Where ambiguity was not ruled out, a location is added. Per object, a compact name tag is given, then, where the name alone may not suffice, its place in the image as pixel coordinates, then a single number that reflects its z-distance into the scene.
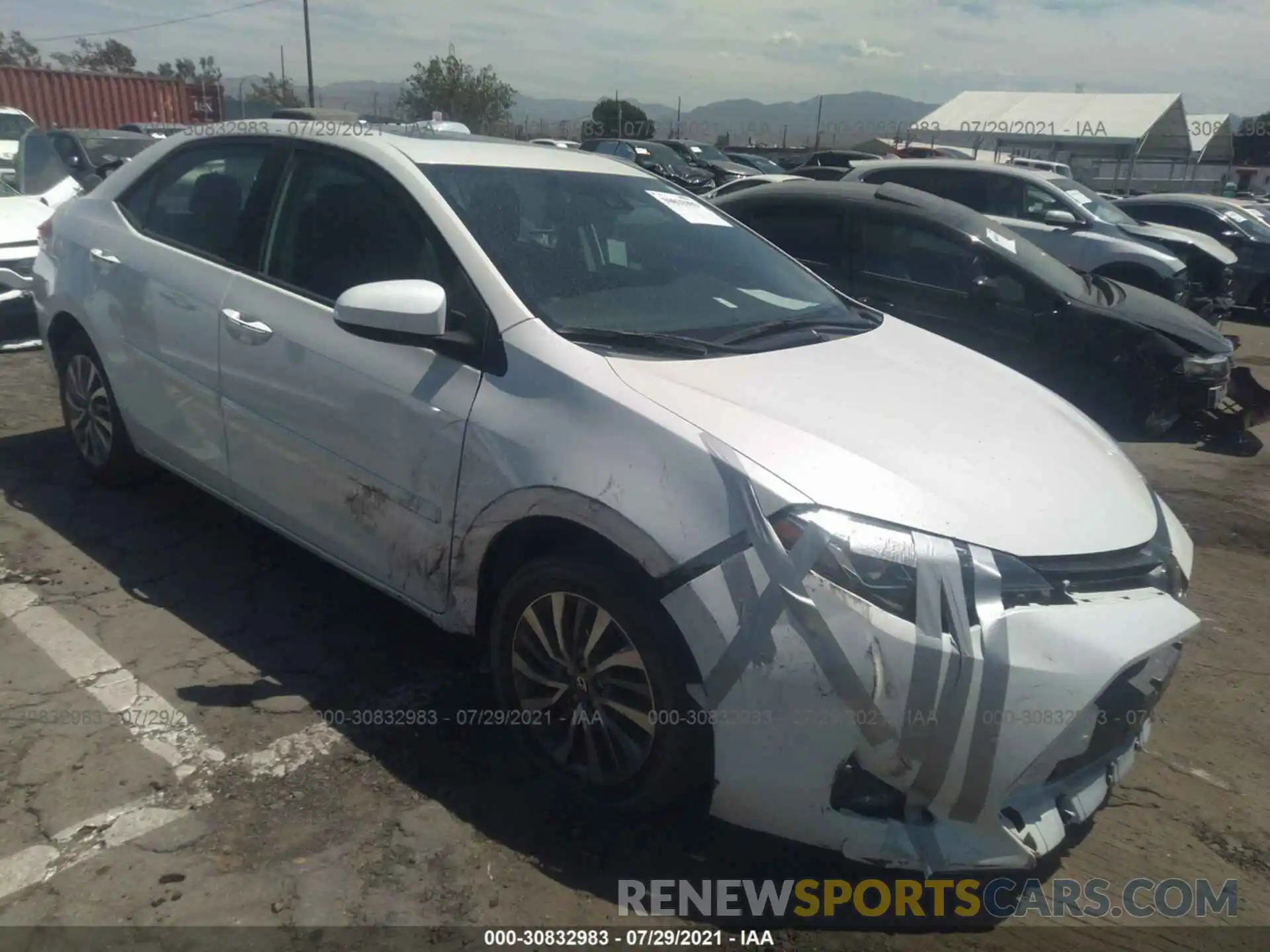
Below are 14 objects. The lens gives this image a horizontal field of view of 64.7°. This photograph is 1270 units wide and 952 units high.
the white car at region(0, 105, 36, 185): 15.14
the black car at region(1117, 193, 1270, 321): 13.65
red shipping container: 24.31
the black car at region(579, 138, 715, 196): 20.92
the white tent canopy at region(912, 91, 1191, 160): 35.41
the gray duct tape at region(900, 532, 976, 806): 2.17
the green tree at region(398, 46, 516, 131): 42.03
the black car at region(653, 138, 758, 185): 23.23
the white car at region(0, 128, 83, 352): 7.12
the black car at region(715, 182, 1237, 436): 6.60
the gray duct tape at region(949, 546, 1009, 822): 2.17
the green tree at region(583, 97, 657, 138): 40.47
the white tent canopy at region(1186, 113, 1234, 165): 41.69
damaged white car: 2.22
